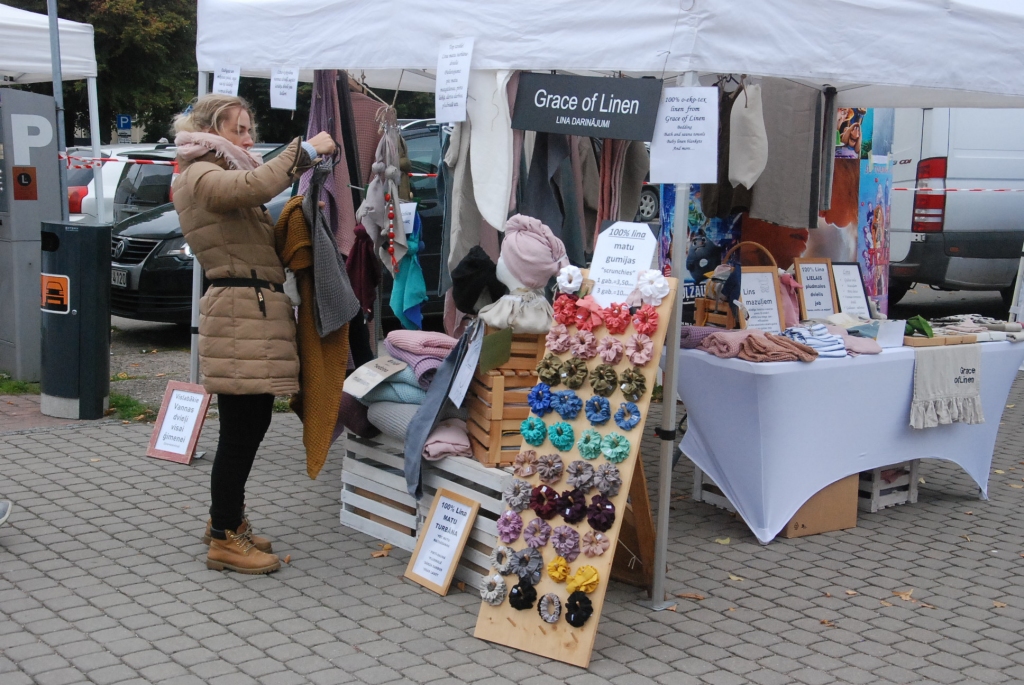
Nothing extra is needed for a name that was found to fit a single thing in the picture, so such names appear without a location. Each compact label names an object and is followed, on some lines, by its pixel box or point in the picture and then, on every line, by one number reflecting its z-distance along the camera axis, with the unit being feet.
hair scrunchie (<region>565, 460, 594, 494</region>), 11.31
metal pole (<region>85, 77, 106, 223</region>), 28.14
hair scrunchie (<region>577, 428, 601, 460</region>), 11.42
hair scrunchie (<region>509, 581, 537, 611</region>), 11.25
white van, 32.01
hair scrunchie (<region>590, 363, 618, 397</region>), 11.51
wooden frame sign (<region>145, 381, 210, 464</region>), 18.01
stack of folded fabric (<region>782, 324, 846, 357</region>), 14.82
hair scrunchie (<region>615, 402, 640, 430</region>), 11.33
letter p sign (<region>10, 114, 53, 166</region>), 22.54
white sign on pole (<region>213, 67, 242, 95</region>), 16.24
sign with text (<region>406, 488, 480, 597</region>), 12.66
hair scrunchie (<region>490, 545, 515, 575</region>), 11.45
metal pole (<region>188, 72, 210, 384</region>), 17.11
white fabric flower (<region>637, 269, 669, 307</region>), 11.49
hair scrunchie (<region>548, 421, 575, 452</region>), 11.60
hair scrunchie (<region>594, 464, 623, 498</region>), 11.15
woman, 11.94
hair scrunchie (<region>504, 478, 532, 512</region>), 11.64
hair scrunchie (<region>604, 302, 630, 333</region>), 11.68
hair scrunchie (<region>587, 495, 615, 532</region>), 11.05
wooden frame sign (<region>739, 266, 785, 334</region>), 16.60
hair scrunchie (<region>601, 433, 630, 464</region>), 11.25
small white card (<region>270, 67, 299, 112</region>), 15.89
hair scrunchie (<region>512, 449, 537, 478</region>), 11.72
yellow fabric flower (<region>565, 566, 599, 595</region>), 10.91
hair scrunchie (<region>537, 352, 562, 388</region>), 11.89
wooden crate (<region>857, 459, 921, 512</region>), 16.47
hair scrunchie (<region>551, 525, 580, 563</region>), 11.17
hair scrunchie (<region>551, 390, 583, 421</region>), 11.68
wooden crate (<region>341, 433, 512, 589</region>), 12.67
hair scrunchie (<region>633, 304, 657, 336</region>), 11.43
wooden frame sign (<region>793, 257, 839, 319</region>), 18.10
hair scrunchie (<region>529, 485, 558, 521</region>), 11.41
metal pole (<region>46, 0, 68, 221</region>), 24.22
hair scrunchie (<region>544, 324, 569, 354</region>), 11.97
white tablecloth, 14.20
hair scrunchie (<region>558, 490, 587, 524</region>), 11.24
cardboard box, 15.16
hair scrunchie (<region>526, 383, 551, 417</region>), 11.85
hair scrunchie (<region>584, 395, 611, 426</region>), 11.50
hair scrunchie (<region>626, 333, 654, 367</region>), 11.37
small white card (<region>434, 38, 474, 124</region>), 13.10
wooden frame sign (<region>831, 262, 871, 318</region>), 18.49
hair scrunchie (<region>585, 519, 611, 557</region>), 11.05
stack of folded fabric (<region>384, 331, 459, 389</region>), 14.02
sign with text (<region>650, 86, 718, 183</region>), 11.44
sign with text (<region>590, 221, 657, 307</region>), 11.82
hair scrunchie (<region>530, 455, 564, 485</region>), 11.51
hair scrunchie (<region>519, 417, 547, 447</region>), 11.77
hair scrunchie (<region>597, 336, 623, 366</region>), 11.55
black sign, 11.83
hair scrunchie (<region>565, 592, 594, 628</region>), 10.89
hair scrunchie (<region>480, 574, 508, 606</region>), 11.39
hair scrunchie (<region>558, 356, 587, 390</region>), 11.74
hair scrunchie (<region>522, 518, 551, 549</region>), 11.39
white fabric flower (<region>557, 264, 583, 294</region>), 12.01
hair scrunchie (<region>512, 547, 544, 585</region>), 11.31
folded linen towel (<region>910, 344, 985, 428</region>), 15.70
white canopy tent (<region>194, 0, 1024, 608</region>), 11.55
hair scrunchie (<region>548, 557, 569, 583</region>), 11.11
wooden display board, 10.93
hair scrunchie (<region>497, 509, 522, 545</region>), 11.58
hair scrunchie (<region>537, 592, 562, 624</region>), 11.10
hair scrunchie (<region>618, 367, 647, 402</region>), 11.35
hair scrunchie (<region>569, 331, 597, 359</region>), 11.83
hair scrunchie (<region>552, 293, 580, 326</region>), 12.01
